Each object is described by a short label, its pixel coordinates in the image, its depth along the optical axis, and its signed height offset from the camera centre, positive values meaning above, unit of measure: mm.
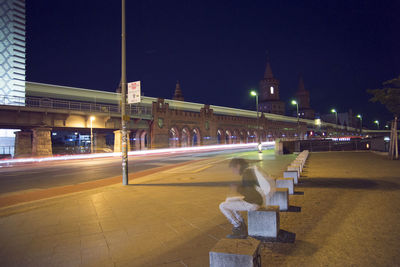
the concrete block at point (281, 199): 6375 -1437
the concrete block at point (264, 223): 4645 -1474
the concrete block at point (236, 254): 2842 -1240
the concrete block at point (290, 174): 9070 -1193
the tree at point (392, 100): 17609 +2568
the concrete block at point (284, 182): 7812 -1268
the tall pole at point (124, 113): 10828 +1154
